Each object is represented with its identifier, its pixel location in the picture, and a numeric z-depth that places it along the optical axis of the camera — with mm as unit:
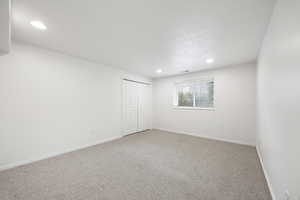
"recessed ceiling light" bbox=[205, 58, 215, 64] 3006
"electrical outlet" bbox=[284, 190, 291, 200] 973
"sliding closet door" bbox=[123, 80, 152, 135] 4238
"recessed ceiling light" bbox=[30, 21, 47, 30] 1636
